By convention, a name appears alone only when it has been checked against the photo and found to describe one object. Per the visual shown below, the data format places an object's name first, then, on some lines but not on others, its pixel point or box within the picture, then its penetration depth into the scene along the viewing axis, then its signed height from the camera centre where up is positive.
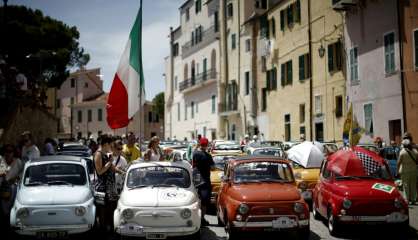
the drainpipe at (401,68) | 23.81 +3.13
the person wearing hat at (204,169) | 12.15 -0.67
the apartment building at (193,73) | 52.62 +7.39
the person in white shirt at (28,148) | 15.33 -0.17
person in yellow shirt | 14.45 -0.27
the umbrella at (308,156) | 15.44 -0.50
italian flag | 13.63 +1.30
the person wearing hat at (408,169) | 15.06 -0.89
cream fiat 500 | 9.56 -1.28
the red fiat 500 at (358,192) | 10.41 -1.10
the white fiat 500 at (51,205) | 9.99 -1.20
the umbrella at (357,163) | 11.55 -0.54
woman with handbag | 10.90 -0.88
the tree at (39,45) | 41.56 +8.01
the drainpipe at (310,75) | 33.28 +3.93
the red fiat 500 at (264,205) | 9.96 -1.26
